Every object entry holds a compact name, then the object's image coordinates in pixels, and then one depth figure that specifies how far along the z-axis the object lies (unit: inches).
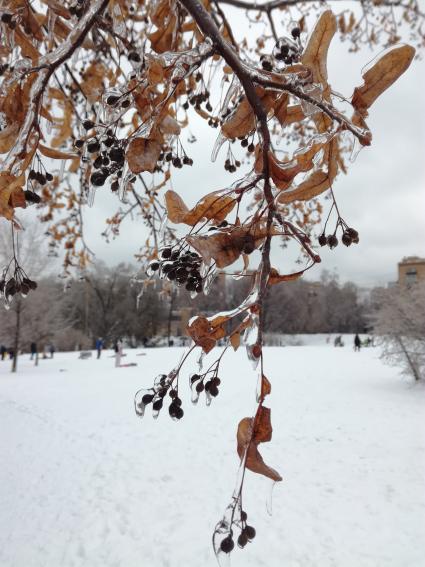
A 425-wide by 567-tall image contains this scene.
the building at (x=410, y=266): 1969.7
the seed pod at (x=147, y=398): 15.2
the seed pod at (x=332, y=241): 15.9
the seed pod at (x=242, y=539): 13.6
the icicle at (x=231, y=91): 16.3
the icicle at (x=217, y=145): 16.0
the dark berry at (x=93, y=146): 14.9
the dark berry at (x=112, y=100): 15.1
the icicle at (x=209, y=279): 14.0
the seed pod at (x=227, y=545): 13.0
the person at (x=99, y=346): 822.3
